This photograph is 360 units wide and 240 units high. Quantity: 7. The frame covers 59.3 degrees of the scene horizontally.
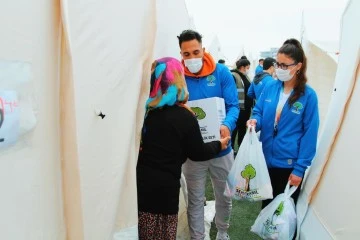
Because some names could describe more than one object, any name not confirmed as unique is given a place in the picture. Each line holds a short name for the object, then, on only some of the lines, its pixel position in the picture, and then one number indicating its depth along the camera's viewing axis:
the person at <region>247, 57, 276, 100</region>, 4.01
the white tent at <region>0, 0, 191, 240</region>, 0.95
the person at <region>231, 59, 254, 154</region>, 4.73
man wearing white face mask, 2.16
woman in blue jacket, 1.94
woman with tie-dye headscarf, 1.61
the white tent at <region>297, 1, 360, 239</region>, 1.69
